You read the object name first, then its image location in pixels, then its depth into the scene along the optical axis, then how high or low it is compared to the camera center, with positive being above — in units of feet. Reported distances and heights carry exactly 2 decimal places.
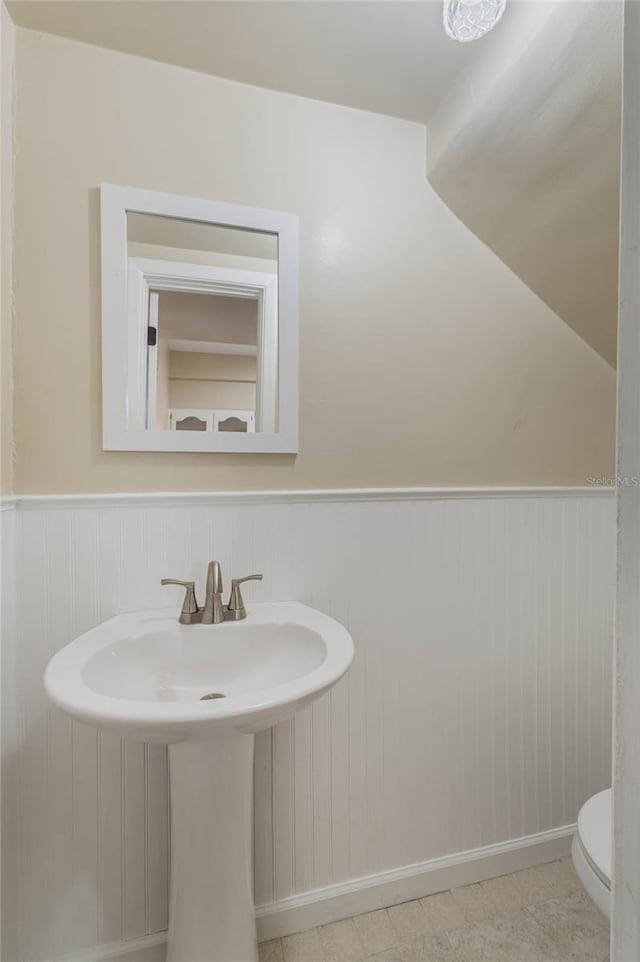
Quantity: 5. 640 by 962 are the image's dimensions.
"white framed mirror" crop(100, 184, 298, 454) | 3.80 +1.29
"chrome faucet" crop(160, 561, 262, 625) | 3.65 -1.03
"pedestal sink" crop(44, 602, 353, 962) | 2.45 -1.45
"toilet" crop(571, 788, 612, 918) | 2.75 -2.30
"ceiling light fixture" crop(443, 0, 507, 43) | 3.33 +3.30
